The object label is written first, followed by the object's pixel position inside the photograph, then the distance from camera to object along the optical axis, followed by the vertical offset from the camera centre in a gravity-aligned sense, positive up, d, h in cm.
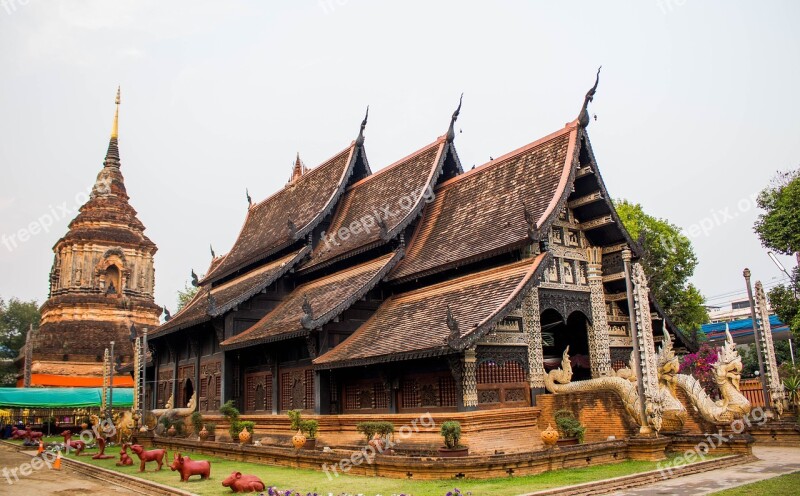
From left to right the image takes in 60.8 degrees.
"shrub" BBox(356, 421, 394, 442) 1398 -82
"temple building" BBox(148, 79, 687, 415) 1478 +232
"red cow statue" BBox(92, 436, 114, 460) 1836 -127
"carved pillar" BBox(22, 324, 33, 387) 3803 +233
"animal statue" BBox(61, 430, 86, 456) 2039 -120
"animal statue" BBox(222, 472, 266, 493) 1123 -143
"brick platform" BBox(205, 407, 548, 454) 1358 -98
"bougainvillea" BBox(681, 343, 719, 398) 2314 +11
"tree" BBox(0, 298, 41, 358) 6612 +799
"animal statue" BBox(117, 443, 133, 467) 1641 -134
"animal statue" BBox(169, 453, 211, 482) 1277 -127
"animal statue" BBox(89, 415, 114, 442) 2200 -79
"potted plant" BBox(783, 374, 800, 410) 1745 -64
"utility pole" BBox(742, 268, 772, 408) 1685 +64
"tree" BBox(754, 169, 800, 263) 2519 +522
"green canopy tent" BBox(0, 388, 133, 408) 2944 +38
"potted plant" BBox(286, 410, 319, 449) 1524 -80
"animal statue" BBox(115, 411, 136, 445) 2272 -78
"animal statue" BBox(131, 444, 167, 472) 1490 -116
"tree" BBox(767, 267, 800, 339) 2623 +238
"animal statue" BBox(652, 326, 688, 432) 1388 -44
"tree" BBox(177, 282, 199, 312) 6053 +912
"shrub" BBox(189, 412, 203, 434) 2002 -64
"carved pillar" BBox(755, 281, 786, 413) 1662 +33
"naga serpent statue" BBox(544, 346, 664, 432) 1277 -26
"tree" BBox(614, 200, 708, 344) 3441 +508
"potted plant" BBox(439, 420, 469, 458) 1207 -99
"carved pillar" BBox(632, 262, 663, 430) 1275 +54
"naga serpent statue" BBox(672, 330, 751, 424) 1393 -48
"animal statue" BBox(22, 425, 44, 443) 2491 -102
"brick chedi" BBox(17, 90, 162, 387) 3916 +673
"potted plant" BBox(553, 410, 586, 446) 1409 -111
